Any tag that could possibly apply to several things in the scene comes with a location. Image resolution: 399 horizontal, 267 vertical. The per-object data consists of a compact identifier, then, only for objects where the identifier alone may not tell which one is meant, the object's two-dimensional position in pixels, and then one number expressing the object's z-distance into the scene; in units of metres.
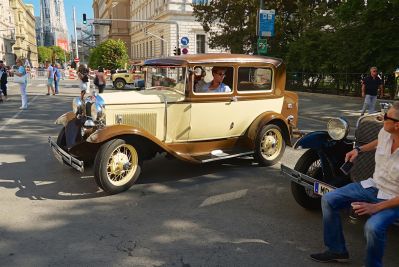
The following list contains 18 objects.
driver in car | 6.04
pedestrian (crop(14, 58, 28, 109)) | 14.08
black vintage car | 3.94
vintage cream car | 5.23
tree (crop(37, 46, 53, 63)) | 146.23
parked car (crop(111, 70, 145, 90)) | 27.44
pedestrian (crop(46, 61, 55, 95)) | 20.16
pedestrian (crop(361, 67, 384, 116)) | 12.57
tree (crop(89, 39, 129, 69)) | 45.78
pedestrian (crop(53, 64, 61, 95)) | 21.62
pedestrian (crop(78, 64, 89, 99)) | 17.56
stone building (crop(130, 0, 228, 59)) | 54.50
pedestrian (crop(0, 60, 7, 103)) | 17.28
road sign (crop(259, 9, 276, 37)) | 19.30
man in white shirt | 2.99
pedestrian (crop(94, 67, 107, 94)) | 18.45
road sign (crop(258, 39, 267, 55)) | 19.00
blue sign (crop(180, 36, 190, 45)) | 27.83
